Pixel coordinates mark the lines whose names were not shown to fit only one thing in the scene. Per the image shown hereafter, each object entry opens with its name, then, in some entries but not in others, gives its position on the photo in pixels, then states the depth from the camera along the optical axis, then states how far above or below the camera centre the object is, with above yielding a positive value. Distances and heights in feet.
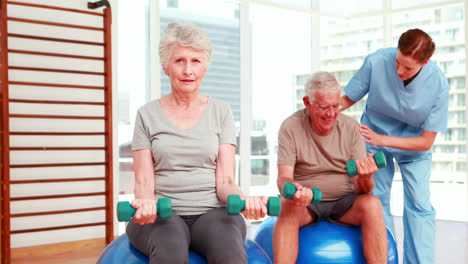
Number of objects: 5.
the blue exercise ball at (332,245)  5.91 -1.47
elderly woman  4.62 -0.24
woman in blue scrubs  7.23 +0.08
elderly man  5.92 -0.55
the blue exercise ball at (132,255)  4.56 -1.24
